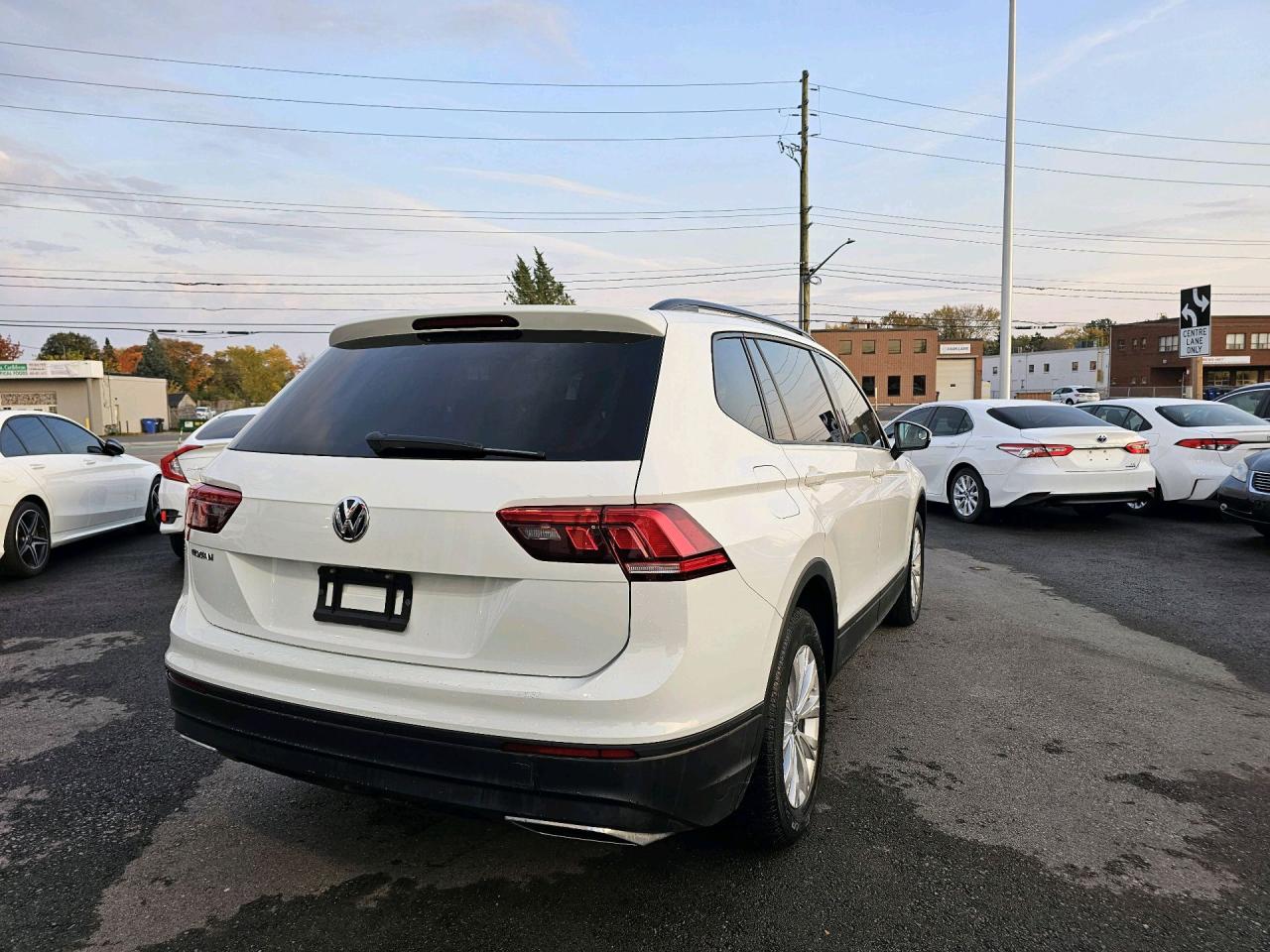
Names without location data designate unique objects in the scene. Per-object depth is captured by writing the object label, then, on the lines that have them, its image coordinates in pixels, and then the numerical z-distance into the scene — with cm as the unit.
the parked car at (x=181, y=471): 717
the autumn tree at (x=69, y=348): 10904
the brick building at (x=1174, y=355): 6881
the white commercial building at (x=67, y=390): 6259
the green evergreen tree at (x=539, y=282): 5737
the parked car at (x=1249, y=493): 770
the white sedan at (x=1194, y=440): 955
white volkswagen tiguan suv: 205
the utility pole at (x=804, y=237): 3036
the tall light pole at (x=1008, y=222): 2041
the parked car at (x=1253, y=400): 1119
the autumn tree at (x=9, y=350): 9512
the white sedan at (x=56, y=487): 712
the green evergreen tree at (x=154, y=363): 11041
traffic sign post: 2270
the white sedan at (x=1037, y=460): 909
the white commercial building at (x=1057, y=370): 8150
